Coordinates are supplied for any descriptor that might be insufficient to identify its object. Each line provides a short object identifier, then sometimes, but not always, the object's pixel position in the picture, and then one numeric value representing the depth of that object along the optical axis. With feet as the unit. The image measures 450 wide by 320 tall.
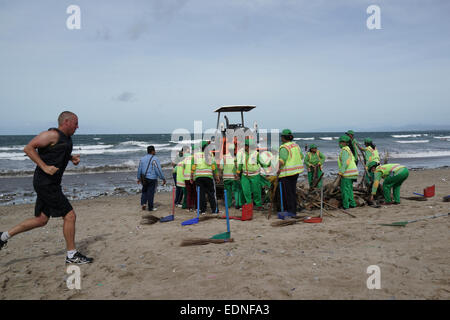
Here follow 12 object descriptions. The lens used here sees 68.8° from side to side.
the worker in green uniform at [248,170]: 25.61
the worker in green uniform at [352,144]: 28.60
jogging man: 13.12
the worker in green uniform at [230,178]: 26.71
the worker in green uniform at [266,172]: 26.73
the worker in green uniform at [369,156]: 28.32
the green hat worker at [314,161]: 32.63
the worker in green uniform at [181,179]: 28.14
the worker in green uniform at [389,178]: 25.75
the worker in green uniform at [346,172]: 25.00
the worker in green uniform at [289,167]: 22.85
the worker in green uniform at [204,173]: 24.71
